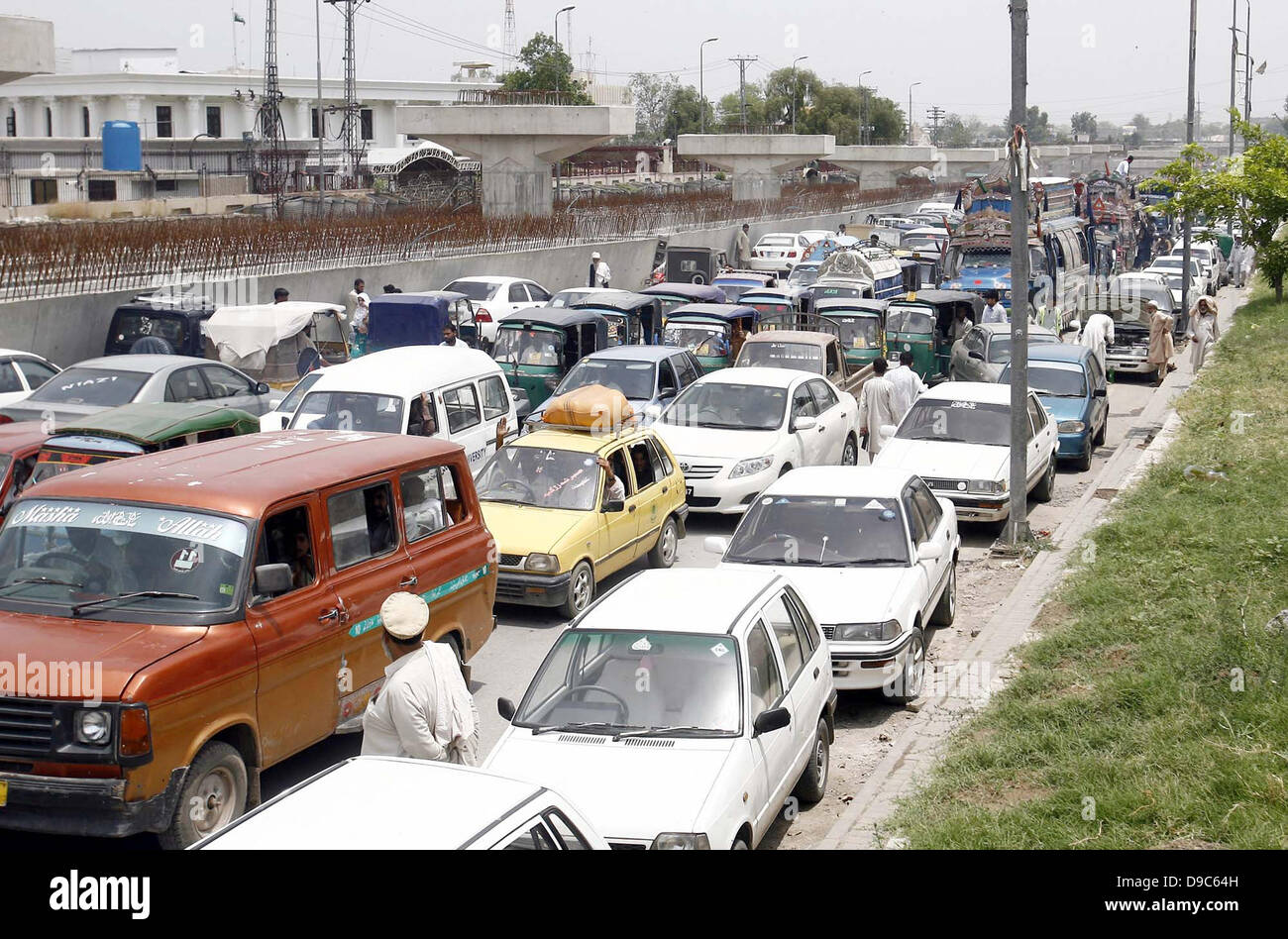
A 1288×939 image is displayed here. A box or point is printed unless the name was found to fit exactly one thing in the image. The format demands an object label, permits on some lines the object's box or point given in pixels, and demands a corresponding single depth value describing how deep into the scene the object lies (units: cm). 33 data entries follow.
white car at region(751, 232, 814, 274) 4641
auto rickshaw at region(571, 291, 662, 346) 2277
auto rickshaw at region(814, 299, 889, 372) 2356
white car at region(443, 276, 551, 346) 2855
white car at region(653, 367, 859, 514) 1545
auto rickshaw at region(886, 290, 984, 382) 2477
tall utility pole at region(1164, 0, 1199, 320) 3169
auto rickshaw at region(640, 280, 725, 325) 2684
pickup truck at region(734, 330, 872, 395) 2041
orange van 679
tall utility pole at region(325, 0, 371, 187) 7144
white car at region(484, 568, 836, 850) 667
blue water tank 6775
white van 1421
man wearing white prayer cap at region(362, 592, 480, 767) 635
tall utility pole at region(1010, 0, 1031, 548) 1464
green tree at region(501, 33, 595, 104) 10325
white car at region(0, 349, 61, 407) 1669
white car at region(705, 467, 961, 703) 998
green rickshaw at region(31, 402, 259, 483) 1205
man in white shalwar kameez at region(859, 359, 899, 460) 1811
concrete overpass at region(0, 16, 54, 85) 2241
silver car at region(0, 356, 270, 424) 1505
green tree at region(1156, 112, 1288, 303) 2411
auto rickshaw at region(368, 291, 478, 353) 2270
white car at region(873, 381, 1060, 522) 1540
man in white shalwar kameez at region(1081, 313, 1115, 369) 2384
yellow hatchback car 1194
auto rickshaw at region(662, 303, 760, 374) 2259
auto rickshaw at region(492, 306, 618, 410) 2027
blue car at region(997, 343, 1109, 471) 1919
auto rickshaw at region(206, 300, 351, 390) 2091
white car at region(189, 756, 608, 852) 455
